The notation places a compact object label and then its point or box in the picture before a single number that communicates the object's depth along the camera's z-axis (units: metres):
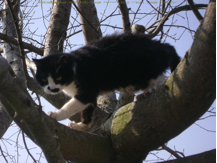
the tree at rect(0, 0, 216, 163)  1.65
